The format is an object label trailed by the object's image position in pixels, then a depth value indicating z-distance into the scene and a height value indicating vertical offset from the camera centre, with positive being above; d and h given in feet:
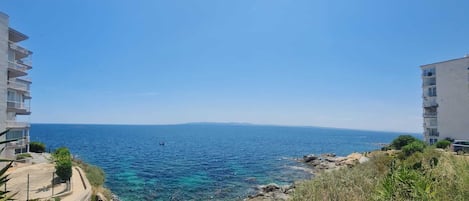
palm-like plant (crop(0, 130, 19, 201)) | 10.57 -2.52
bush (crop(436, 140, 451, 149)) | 124.24 -12.93
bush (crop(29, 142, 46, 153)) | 134.34 -15.82
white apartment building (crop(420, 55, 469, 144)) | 144.36 +8.02
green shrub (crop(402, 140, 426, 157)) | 99.70 -11.99
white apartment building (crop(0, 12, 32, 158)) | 95.86 +10.67
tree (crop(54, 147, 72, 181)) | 72.38 -13.98
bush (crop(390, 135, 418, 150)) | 141.08 -13.24
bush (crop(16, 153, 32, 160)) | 105.24 -15.89
